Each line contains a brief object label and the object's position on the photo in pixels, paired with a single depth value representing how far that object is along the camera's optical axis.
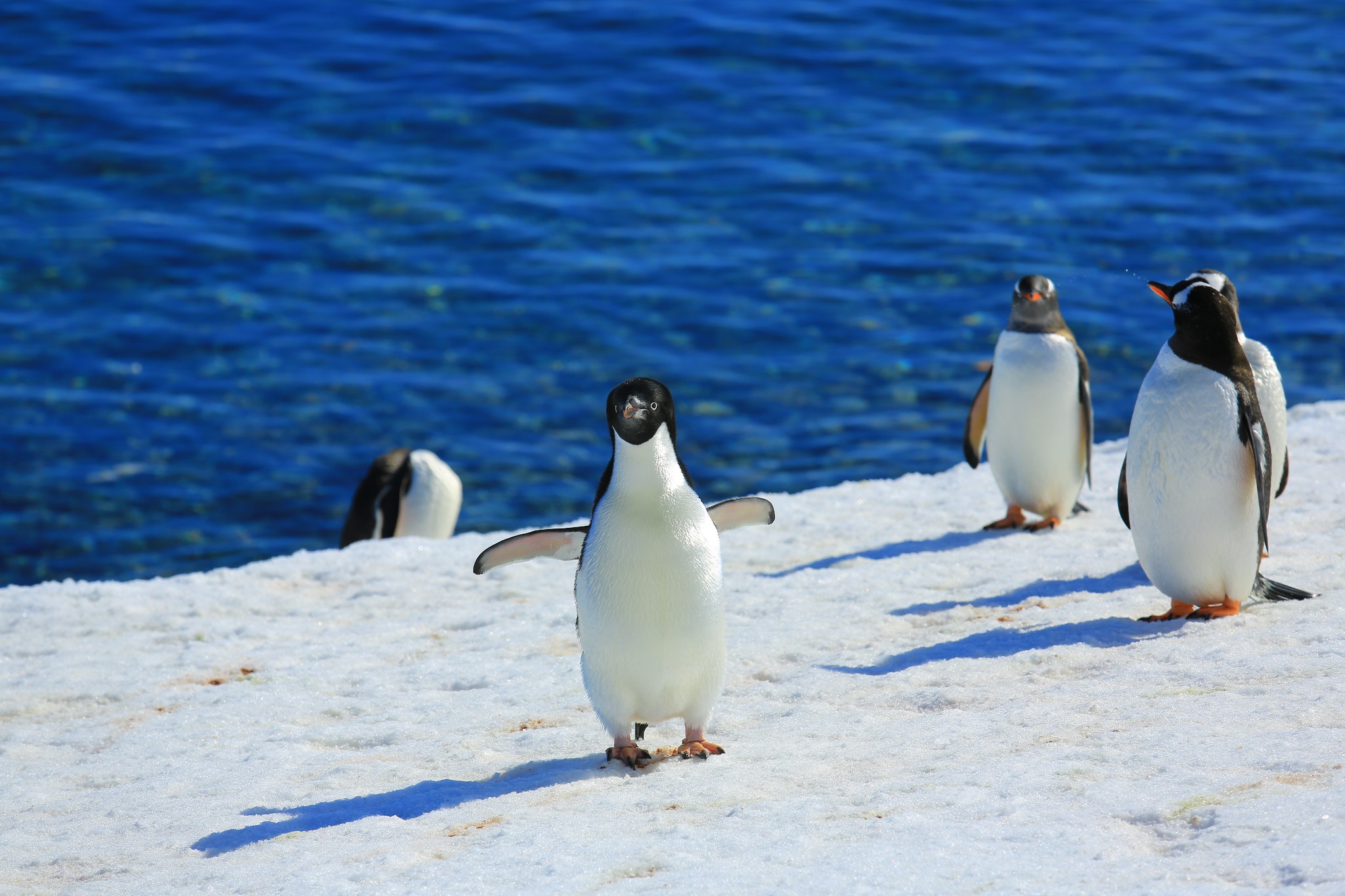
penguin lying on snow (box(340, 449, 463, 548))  20.39
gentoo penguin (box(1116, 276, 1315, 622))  11.09
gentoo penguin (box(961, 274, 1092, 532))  15.69
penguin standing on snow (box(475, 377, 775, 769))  8.93
